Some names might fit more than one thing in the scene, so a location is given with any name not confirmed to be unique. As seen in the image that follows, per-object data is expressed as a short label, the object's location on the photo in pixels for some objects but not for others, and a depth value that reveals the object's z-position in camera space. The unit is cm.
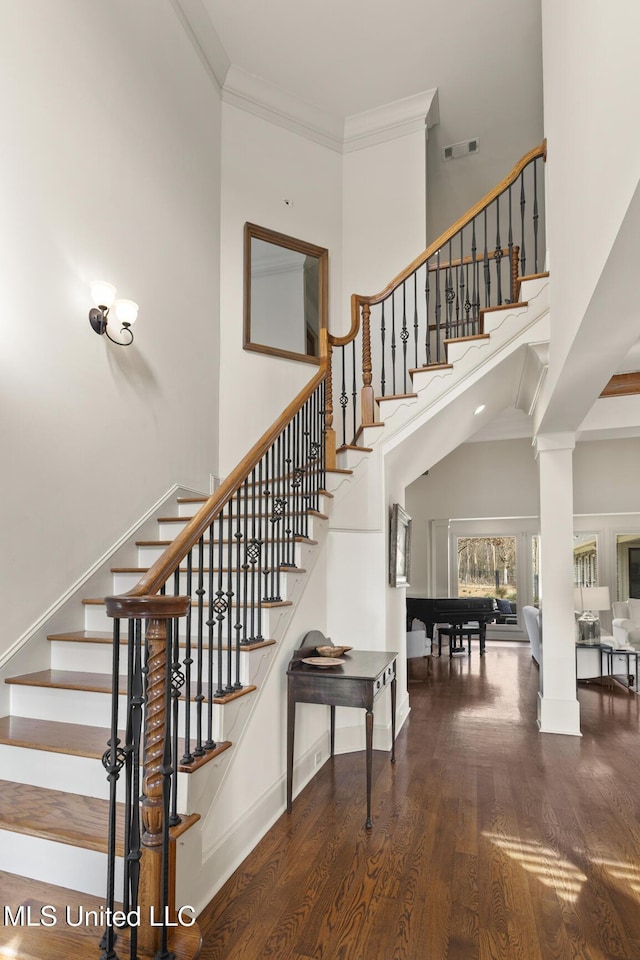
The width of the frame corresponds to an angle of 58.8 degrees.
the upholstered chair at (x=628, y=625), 636
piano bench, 823
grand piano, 781
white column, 456
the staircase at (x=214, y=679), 196
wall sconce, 353
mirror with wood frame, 552
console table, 301
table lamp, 625
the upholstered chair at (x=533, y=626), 630
